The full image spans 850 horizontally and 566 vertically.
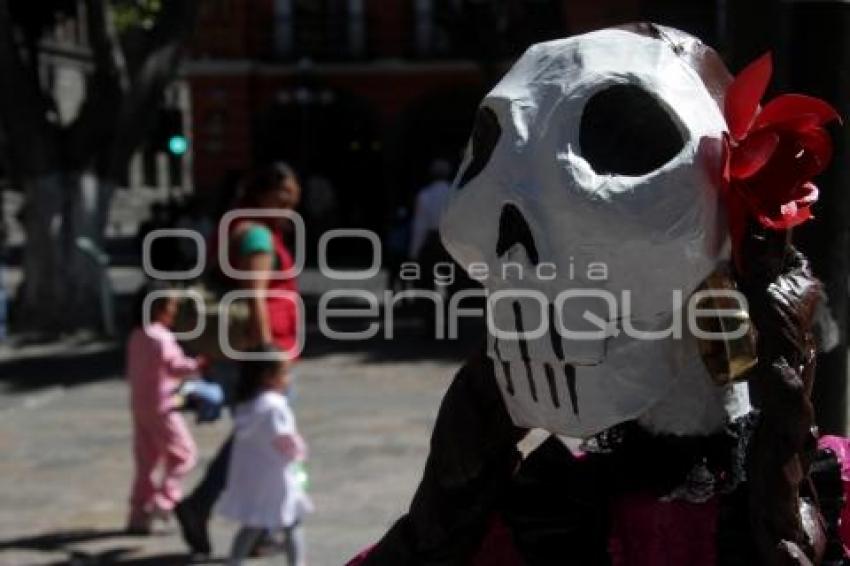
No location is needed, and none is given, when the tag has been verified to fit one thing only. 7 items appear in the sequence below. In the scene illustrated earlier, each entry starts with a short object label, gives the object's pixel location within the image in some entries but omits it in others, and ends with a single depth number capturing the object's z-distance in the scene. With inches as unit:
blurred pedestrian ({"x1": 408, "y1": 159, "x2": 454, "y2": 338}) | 468.1
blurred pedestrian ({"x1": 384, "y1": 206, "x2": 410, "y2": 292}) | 595.8
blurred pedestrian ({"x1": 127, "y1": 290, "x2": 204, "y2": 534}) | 255.1
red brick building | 1073.5
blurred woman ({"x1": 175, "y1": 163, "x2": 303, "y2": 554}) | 215.2
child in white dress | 210.8
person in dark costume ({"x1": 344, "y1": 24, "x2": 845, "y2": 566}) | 71.6
